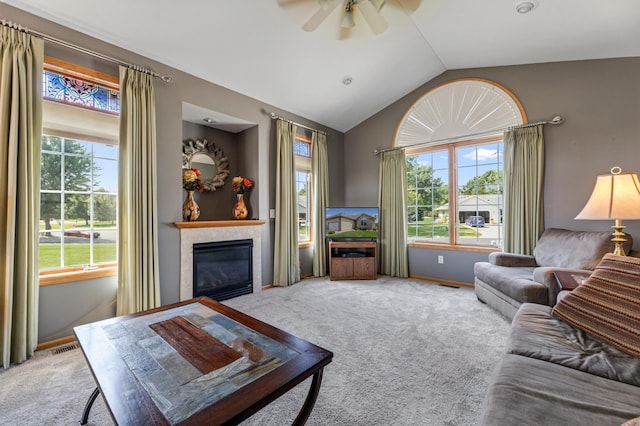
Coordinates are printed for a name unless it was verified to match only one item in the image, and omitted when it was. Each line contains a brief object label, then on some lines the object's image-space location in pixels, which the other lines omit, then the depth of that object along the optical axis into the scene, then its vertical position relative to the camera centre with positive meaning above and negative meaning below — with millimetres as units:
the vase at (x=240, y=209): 3850 +110
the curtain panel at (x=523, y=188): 3471 +350
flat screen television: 4551 -96
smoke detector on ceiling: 2479 +1928
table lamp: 2160 +118
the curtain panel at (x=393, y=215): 4566 +19
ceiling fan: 2134 +1666
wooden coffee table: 917 -621
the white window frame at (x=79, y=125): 2316 +841
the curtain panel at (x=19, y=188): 1989 +220
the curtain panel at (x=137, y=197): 2555 +192
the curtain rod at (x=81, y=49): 2061 +1447
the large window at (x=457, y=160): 3920 +880
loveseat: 2422 -554
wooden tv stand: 4426 -835
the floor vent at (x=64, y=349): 2174 -1063
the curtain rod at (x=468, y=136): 3411 +1176
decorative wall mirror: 3748 +801
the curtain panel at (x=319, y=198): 4656 +315
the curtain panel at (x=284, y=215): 4051 +24
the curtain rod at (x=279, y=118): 4012 +1484
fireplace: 3248 -655
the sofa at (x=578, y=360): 921 -656
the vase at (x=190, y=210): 3283 +85
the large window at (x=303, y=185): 4633 +550
